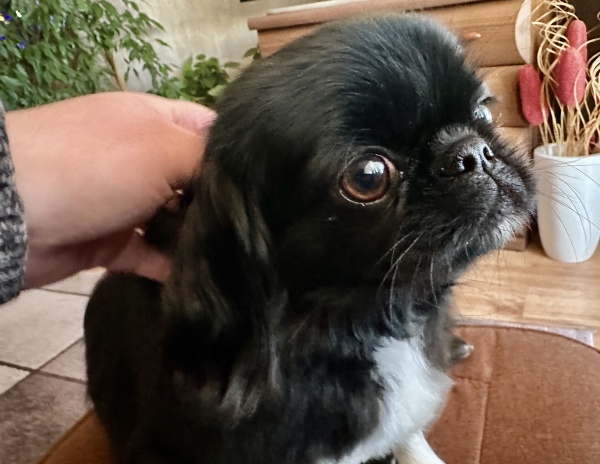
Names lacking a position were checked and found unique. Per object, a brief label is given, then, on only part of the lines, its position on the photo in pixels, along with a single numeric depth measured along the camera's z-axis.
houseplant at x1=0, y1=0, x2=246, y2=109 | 0.62
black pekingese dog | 0.18
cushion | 0.31
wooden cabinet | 0.50
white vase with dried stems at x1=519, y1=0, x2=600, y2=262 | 0.51
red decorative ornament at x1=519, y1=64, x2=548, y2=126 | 0.53
